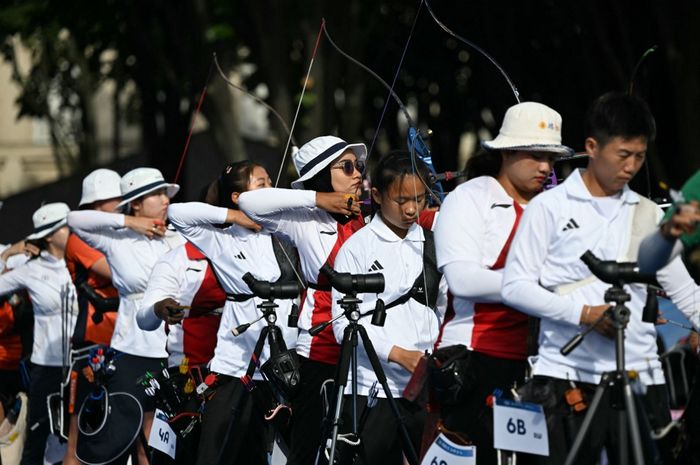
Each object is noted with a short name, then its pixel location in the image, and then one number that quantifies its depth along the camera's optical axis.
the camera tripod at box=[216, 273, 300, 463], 15.60
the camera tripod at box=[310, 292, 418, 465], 14.31
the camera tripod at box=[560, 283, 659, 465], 11.38
